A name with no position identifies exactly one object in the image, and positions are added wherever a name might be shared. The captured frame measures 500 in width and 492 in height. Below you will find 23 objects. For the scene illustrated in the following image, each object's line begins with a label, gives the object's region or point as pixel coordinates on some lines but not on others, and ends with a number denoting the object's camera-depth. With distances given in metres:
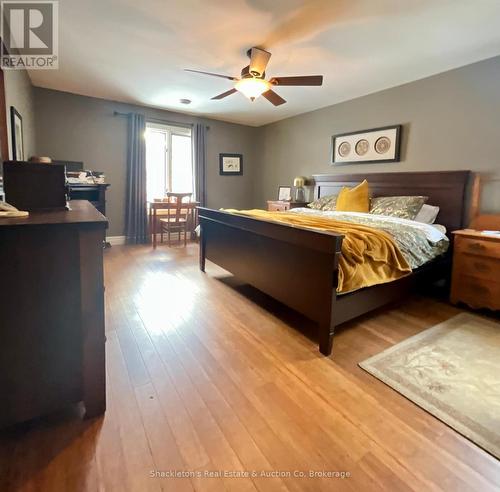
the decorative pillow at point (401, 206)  3.28
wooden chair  4.89
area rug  1.41
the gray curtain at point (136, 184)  5.01
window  5.42
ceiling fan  2.78
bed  1.94
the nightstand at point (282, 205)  4.97
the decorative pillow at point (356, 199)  3.78
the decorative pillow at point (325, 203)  4.28
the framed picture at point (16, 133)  2.82
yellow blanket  1.95
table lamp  5.12
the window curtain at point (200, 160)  5.67
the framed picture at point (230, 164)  6.15
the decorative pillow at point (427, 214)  3.29
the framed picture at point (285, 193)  5.65
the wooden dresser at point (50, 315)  1.19
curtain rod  4.90
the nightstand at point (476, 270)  2.52
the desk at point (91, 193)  4.30
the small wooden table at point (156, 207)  4.86
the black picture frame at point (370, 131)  3.78
